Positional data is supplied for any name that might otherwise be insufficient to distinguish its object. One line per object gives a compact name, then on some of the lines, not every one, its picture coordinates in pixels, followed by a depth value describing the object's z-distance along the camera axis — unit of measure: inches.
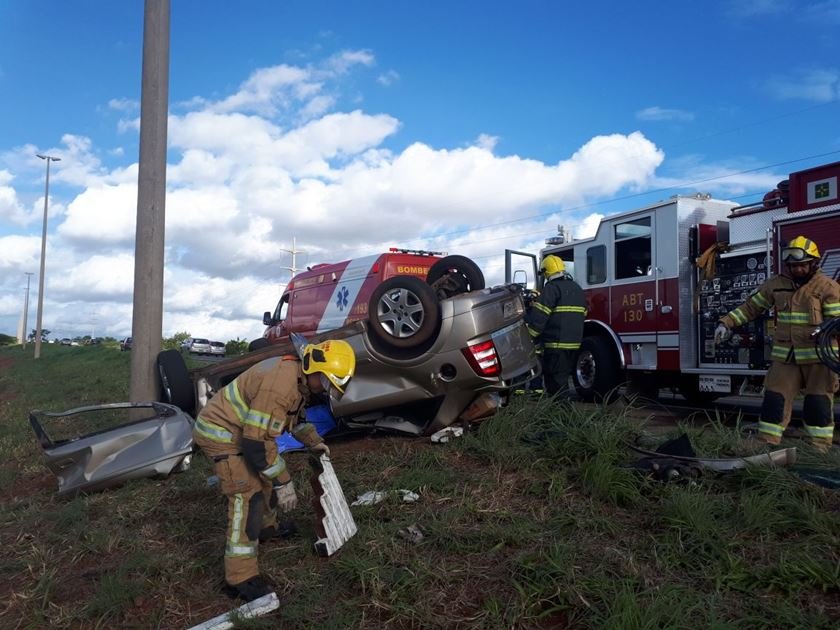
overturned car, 202.4
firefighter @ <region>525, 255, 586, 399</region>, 255.3
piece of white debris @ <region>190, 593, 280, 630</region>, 120.3
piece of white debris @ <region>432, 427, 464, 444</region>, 202.5
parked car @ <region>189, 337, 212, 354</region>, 1680.6
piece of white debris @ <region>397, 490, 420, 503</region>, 159.2
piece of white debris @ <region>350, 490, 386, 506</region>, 160.9
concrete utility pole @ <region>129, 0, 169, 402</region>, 259.3
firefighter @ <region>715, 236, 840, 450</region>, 198.5
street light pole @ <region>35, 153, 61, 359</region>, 1401.1
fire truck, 291.0
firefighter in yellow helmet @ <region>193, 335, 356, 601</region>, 133.1
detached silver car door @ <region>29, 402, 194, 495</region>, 208.2
